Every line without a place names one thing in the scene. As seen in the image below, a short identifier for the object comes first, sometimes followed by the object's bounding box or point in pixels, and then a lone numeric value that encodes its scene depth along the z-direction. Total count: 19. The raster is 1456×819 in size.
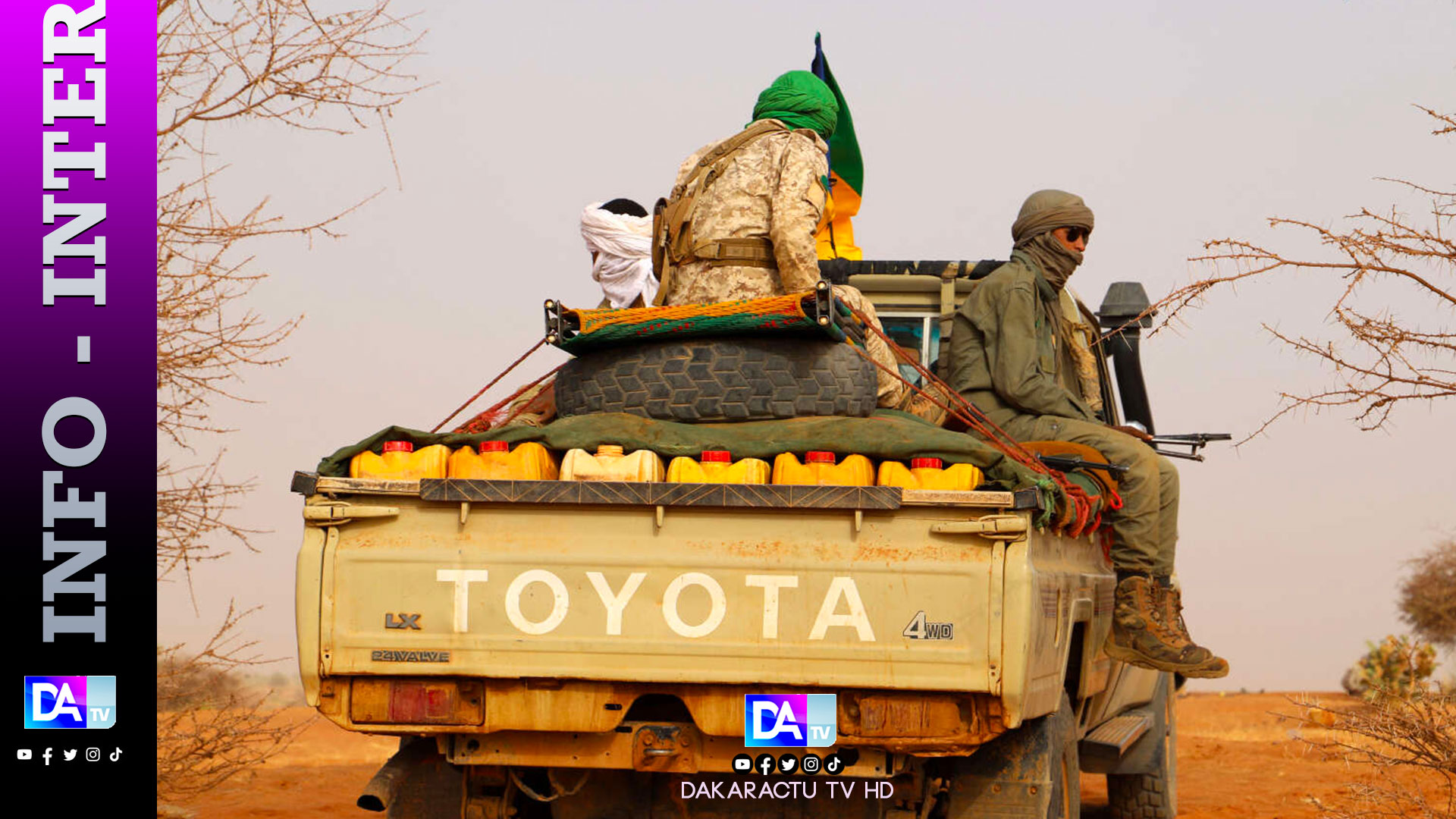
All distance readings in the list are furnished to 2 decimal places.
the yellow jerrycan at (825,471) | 10.05
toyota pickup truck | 9.67
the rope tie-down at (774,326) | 10.77
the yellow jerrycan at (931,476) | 10.02
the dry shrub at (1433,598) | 40.66
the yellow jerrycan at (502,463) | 10.36
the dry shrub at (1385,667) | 34.34
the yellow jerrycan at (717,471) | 10.14
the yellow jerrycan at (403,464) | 10.40
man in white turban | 19.75
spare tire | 11.15
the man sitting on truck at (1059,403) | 13.24
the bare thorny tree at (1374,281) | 11.52
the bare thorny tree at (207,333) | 15.66
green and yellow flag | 17.12
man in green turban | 12.52
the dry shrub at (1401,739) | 12.08
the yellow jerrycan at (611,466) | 10.18
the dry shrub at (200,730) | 15.86
